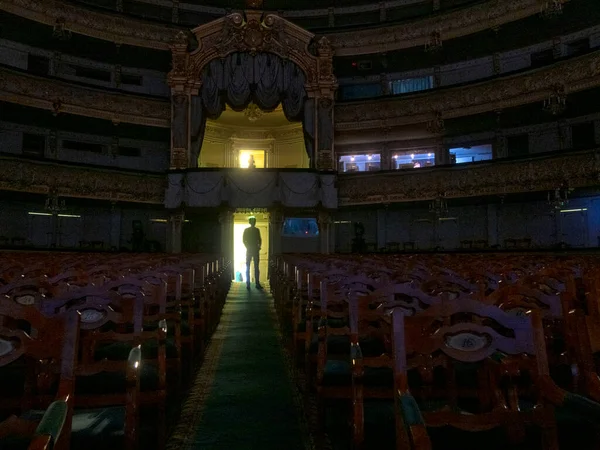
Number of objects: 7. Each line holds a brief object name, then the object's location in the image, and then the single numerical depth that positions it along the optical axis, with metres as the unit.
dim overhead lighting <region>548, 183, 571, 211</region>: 15.86
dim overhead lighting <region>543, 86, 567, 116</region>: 16.36
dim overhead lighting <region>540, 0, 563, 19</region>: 16.77
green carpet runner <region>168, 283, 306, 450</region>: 3.30
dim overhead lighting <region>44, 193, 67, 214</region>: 17.66
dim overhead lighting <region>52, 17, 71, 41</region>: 18.59
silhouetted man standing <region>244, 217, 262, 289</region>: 14.35
